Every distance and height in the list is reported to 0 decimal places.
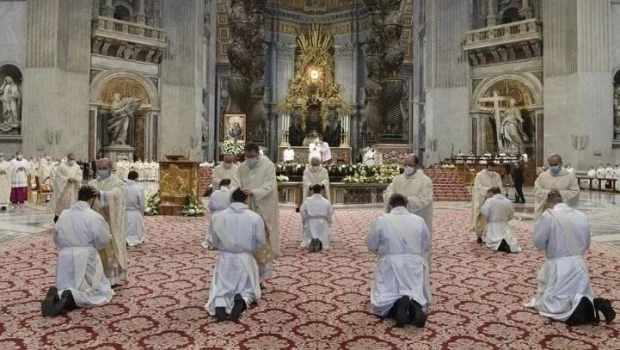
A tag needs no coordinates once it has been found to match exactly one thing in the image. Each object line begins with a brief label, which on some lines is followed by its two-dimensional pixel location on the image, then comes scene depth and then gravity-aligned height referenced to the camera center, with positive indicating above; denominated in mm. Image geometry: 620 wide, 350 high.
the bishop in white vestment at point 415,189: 5848 -115
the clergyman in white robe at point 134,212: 8117 -546
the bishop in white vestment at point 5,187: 12781 -249
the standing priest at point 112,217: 5359 -410
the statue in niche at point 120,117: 23453 +2648
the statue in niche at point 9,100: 20719 +2967
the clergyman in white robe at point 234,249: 4559 -615
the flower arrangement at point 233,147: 16953 +985
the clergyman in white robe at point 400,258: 4480 -667
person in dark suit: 15609 +70
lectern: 12641 -155
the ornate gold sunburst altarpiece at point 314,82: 29295 +5712
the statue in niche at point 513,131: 23531 +2135
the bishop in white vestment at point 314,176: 9453 +32
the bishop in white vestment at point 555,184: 6879 -60
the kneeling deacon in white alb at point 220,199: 7922 -316
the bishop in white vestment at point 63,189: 9359 -214
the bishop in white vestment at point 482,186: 8852 -122
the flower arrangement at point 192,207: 12312 -684
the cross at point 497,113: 23703 +2929
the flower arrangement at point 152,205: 12524 -654
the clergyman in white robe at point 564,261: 4422 -680
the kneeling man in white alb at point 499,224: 7879 -680
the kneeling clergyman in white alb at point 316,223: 7988 -670
